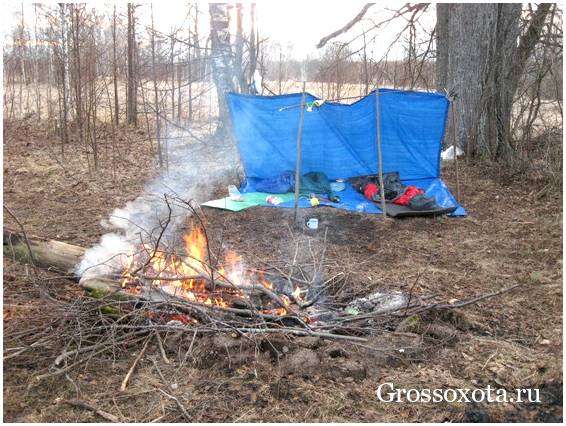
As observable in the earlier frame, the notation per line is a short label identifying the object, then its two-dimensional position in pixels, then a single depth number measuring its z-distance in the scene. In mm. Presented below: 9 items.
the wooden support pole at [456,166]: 7054
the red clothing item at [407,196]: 7055
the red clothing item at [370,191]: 7387
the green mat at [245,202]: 6945
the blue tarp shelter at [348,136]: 7570
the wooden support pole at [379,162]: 6547
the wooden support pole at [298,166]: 6316
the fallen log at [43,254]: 4098
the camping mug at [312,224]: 6176
